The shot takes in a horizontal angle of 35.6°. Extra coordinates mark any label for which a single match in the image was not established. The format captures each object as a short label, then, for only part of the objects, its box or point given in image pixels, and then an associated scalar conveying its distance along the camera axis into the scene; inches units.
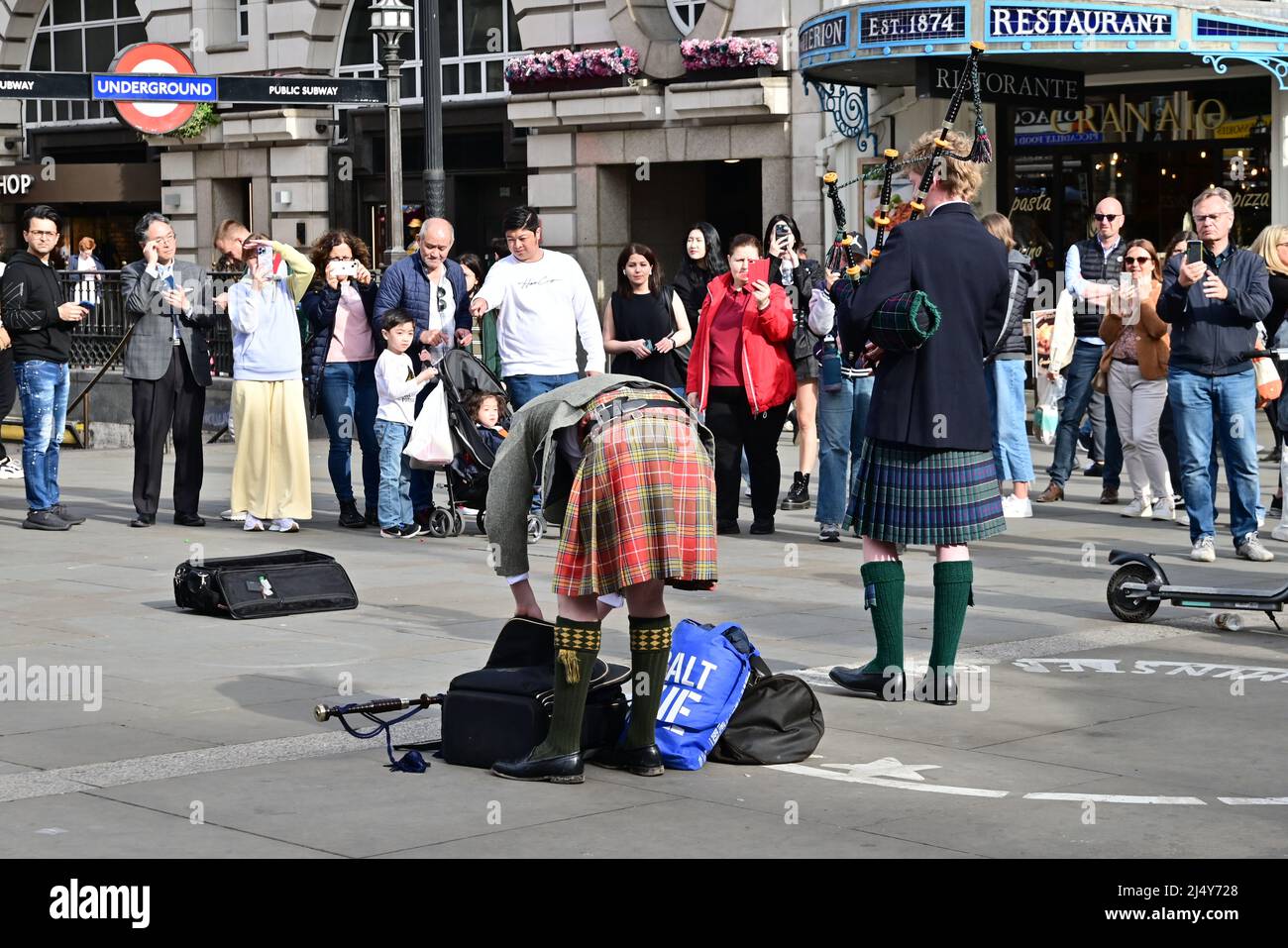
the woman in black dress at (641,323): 521.3
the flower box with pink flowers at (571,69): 970.7
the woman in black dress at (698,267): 574.2
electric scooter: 356.5
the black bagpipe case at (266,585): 370.6
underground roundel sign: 669.3
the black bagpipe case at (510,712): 247.6
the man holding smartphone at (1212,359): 414.9
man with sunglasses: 544.1
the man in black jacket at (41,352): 498.9
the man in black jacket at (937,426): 288.2
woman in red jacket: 483.8
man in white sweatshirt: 478.3
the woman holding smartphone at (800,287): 476.1
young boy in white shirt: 491.8
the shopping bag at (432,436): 475.2
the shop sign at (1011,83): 762.2
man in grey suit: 503.8
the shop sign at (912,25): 716.0
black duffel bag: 254.8
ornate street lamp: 671.1
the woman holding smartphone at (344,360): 514.3
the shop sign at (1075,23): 704.4
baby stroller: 476.1
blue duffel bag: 250.5
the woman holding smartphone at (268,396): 500.1
